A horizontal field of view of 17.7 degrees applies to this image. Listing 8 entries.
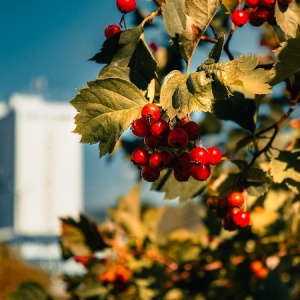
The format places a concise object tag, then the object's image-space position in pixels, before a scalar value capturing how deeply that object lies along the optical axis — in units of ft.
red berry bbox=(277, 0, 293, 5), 2.10
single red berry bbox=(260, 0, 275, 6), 2.11
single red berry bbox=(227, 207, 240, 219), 2.15
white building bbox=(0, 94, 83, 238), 124.72
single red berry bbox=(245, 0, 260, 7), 2.12
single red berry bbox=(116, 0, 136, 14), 2.06
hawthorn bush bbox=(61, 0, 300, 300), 1.89
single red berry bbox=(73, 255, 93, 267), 3.13
